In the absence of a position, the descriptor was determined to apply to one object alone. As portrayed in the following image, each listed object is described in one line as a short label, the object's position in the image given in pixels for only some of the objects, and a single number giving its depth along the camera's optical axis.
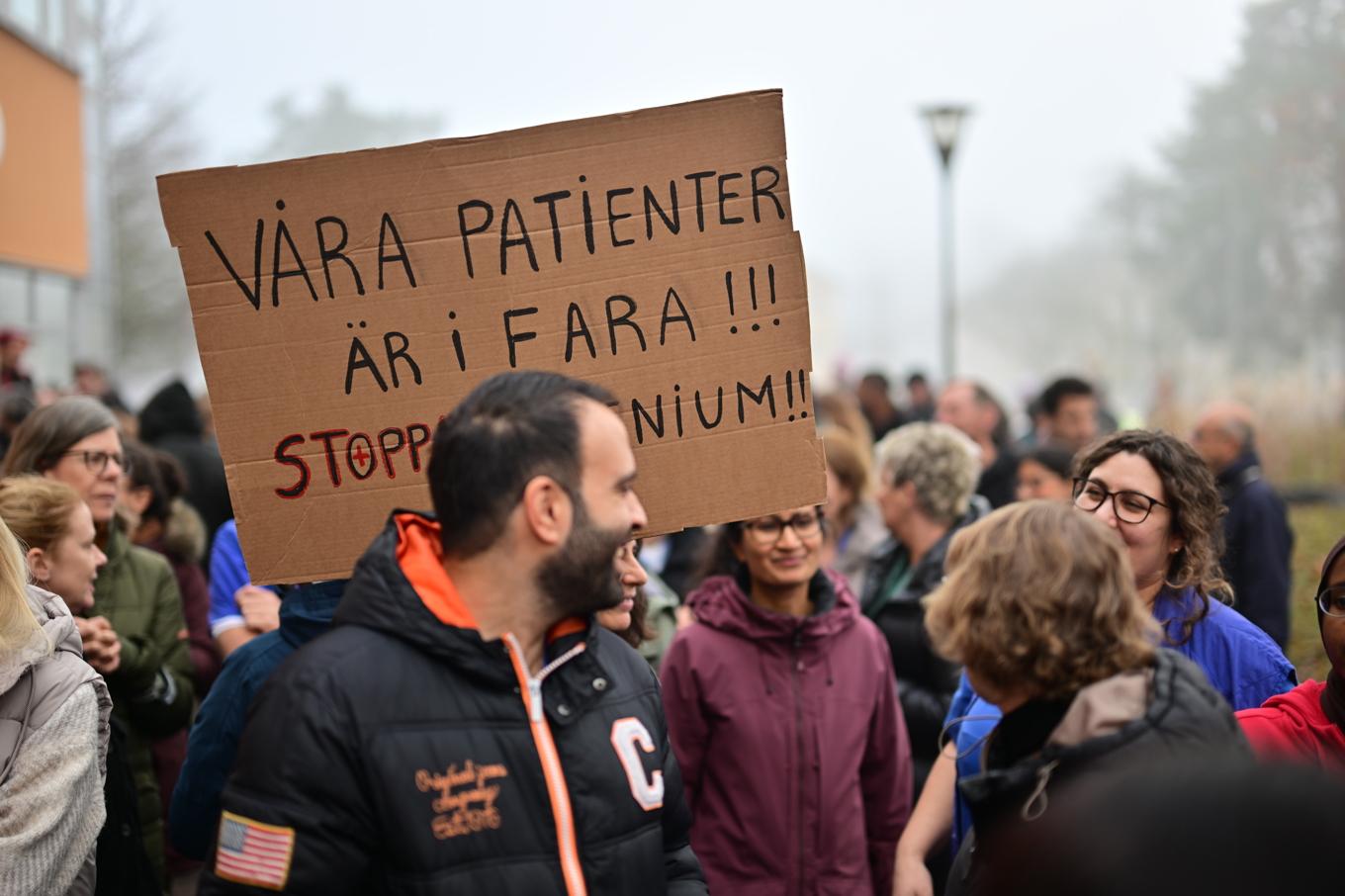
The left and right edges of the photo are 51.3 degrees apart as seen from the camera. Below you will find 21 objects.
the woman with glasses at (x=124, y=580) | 4.33
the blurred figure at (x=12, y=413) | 7.72
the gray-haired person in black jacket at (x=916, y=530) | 4.95
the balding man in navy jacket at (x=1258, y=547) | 6.44
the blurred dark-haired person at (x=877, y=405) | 14.06
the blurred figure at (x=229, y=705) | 2.97
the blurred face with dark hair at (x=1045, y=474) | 6.40
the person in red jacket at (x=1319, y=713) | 2.94
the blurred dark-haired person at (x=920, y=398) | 17.11
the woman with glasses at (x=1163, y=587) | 3.39
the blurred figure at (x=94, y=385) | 12.64
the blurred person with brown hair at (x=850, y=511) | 6.34
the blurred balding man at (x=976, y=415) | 8.46
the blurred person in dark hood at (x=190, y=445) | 7.64
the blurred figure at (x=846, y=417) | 10.44
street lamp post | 16.72
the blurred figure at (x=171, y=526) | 5.34
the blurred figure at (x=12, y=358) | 10.63
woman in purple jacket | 4.08
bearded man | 2.18
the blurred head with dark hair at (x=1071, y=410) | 9.18
